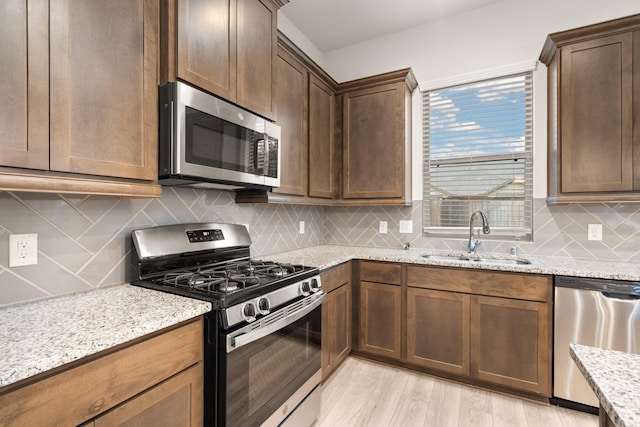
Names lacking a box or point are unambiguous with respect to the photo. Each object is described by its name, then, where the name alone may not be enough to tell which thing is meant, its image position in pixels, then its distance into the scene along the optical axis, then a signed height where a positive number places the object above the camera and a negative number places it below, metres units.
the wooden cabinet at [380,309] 2.45 -0.78
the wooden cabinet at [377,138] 2.71 +0.69
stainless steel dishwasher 1.80 -0.66
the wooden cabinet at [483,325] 2.02 -0.79
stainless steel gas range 1.20 -0.47
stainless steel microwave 1.36 +0.36
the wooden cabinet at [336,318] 2.17 -0.79
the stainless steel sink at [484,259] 2.35 -0.37
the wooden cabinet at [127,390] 0.76 -0.51
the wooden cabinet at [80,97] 0.92 +0.41
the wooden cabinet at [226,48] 1.37 +0.86
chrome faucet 2.52 -0.13
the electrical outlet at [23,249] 1.17 -0.14
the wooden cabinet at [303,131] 2.22 +0.68
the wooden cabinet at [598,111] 1.97 +0.69
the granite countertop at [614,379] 0.56 -0.36
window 2.60 +0.51
